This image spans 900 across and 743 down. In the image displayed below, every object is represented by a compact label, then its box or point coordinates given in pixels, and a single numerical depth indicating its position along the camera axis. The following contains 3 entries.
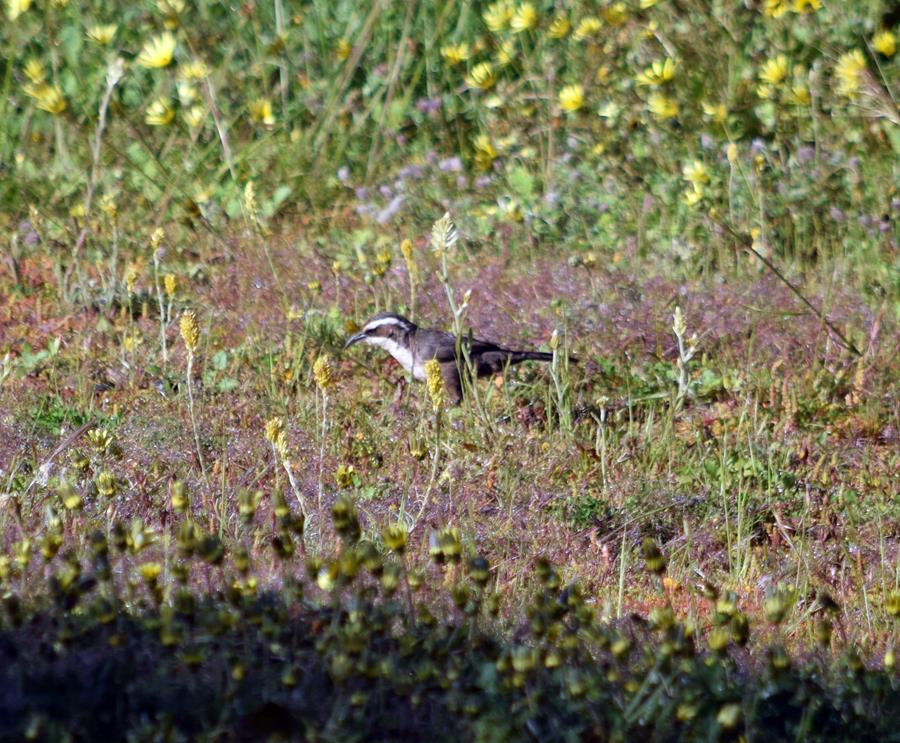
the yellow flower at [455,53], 16.83
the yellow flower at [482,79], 16.19
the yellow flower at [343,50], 16.61
